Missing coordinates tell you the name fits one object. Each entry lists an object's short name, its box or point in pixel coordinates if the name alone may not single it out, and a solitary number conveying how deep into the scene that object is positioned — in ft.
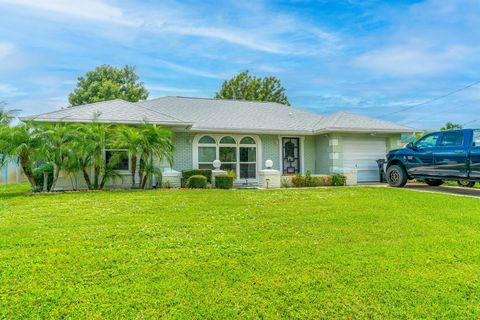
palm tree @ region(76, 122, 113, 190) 36.27
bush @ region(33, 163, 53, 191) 39.19
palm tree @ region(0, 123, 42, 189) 34.24
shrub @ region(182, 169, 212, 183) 42.91
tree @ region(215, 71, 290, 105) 122.83
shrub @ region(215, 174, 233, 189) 42.45
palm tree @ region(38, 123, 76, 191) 35.29
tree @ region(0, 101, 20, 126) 44.70
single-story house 47.37
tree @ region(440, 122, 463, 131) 106.34
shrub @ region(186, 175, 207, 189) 41.04
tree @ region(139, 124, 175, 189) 38.50
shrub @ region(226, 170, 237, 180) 45.06
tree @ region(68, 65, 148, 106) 114.32
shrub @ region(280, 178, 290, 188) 45.23
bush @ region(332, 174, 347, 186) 46.44
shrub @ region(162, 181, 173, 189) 41.91
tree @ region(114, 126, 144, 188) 37.22
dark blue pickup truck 33.24
